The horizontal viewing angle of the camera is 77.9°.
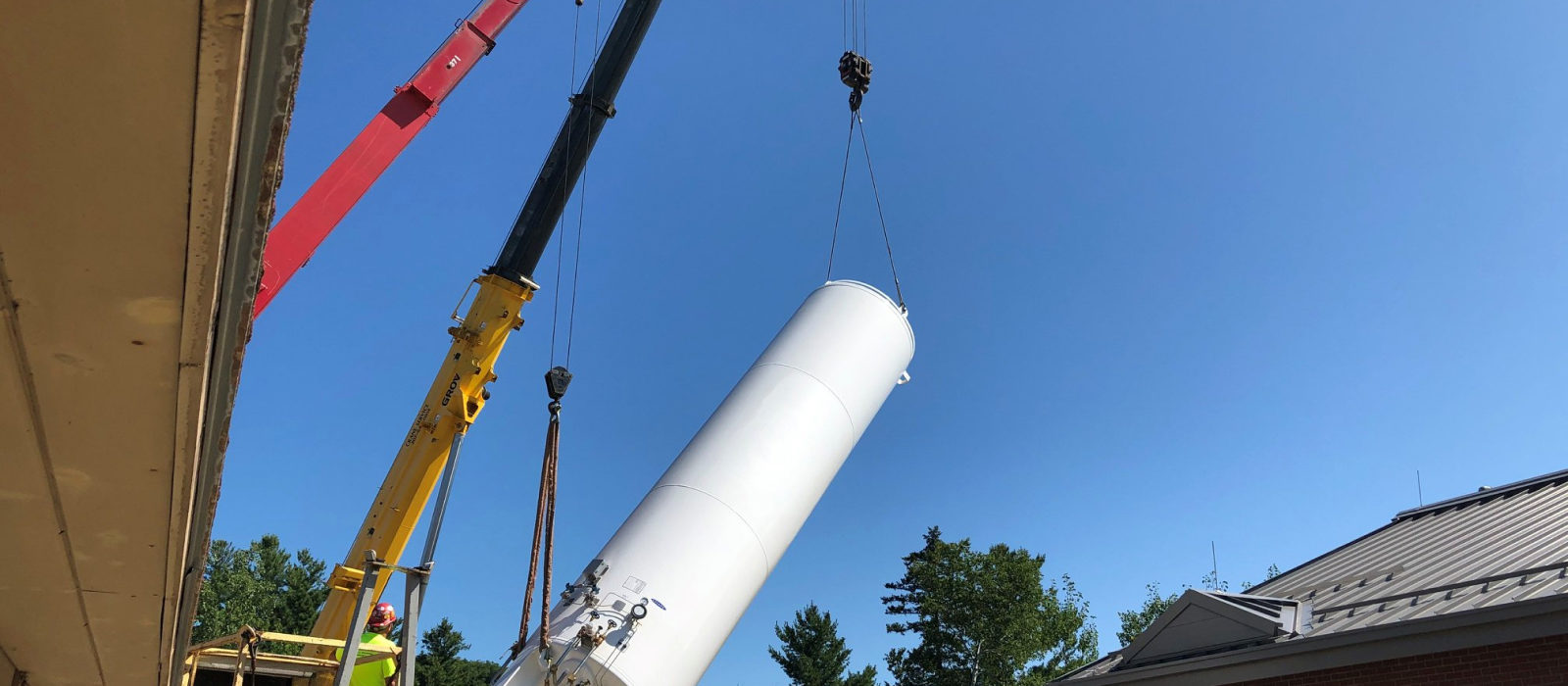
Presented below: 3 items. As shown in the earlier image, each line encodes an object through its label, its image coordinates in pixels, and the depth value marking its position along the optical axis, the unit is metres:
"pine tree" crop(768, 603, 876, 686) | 44.34
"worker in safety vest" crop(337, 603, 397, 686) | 7.89
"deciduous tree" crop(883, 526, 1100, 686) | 37.12
